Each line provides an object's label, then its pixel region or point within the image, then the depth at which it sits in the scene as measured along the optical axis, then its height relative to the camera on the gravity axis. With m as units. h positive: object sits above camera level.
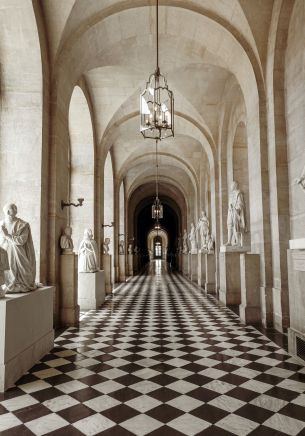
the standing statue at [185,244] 24.33 +0.32
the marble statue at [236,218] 9.41 +0.80
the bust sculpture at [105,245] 13.41 +0.18
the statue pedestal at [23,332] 3.91 -1.05
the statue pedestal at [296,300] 4.76 -0.75
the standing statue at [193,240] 19.48 +0.48
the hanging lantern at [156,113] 5.84 +2.34
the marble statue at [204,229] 14.90 +0.82
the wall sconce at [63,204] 7.95 +1.06
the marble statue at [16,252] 4.70 -0.02
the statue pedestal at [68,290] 7.56 -0.86
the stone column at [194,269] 18.50 -1.09
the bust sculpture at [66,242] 7.56 +0.18
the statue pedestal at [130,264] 24.64 -1.04
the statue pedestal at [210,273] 13.21 -0.94
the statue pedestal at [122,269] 19.59 -1.11
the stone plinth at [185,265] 24.17 -1.17
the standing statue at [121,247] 19.96 +0.14
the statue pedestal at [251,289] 7.55 -0.90
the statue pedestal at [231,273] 9.67 -0.70
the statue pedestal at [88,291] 9.65 -1.14
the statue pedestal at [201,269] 14.94 -0.90
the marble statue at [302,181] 5.04 +0.96
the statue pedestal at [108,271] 13.32 -0.81
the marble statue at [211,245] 13.87 +0.13
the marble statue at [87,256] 9.99 -0.18
